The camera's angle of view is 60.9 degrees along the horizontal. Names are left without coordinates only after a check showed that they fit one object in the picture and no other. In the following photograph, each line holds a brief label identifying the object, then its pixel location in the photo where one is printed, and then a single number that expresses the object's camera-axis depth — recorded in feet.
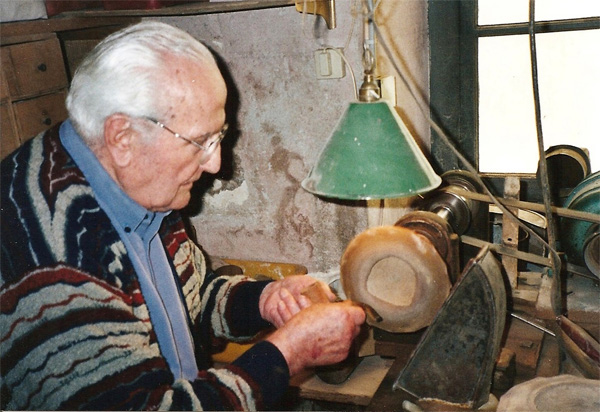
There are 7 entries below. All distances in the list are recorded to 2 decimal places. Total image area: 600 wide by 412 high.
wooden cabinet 7.59
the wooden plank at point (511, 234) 7.28
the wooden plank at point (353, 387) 6.31
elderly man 3.97
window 8.19
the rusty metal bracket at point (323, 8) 6.80
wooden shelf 7.27
